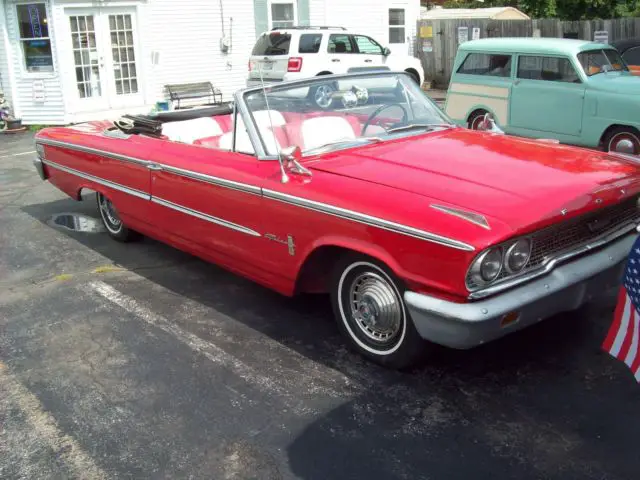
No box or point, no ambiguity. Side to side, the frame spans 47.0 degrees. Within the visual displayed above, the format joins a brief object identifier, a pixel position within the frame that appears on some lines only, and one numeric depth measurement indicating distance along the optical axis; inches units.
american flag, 118.4
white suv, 628.0
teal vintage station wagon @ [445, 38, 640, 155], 375.6
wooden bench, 640.4
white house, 583.8
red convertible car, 139.9
